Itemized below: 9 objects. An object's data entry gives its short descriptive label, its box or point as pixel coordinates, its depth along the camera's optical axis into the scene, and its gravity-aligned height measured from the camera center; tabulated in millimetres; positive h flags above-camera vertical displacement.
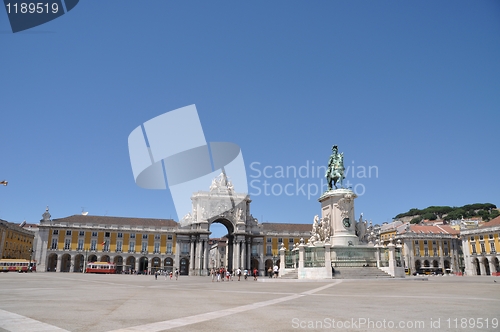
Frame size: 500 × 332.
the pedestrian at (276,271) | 34750 -1888
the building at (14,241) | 69750 +1493
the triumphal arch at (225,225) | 74312 +4512
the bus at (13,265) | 55347 -2397
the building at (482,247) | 68625 +660
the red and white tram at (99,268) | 62781 -3065
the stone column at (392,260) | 26516 -666
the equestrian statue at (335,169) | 30984 +6501
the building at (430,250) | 78875 +107
